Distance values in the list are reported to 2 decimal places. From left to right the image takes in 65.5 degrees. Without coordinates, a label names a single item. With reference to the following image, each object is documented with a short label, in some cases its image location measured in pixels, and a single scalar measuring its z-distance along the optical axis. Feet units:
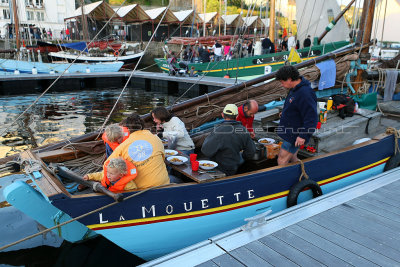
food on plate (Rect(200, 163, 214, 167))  13.65
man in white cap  13.79
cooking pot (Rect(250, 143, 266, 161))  16.60
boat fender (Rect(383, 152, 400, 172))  19.26
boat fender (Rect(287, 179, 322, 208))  14.56
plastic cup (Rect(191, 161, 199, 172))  13.23
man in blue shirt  13.70
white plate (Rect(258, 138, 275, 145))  18.10
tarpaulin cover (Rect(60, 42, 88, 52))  92.08
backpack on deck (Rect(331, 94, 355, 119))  19.97
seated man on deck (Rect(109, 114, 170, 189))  11.77
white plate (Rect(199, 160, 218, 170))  13.35
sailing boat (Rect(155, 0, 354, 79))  52.49
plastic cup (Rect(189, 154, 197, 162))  13.67
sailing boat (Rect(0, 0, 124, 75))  72.64
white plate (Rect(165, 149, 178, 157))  15.22
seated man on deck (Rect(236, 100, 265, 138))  17.78
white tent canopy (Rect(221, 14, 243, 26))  153.41
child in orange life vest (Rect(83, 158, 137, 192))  11.10
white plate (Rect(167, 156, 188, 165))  14.04
